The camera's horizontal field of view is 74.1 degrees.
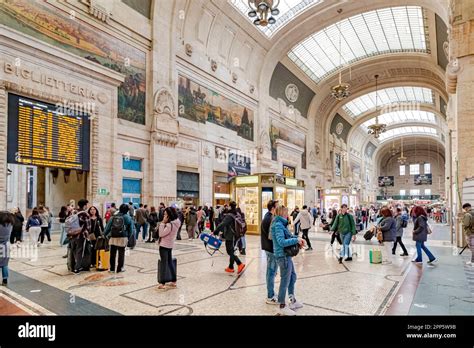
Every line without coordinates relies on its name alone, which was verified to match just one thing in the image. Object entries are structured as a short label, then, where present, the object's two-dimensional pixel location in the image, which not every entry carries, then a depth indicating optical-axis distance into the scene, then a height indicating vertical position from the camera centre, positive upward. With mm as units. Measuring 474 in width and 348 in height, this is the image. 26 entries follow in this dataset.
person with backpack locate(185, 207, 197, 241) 11342 -1226
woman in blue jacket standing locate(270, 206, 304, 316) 3750 -763
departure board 9430 +1755
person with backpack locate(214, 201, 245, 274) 5888 -848
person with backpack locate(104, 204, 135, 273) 5746 -836
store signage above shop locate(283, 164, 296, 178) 25531 +1405
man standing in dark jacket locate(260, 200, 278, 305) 4148 -991
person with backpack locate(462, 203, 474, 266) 6285 -768
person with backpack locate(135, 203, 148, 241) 10570 -1006
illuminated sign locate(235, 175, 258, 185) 13381 +347
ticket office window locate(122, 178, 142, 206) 13117 -113
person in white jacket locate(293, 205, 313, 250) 8938 -1001
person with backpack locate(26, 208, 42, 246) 8953 -1068
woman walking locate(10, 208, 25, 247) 9039 -1082
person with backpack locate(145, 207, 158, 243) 10414 -1092
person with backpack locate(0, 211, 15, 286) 4965 -811
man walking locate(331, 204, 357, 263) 7039 -917
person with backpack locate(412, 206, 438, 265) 6828 -968
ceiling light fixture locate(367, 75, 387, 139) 23344 +4497
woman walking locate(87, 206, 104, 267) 6100 -772
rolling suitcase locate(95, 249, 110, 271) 6016 -1376
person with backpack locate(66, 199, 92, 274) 5754 -908
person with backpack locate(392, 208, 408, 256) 8039 -1008
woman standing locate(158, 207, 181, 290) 4848 -791
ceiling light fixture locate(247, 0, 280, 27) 12211 +7014
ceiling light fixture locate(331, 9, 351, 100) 16828 +5296
